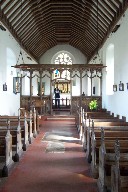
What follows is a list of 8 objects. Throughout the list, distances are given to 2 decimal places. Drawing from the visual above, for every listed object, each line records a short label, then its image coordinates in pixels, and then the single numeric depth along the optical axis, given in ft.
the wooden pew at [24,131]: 18.86
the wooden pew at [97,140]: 12.79
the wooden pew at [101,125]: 15.77
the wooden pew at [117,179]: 7.23
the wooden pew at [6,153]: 12.96
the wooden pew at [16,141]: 15.75
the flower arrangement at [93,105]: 35.13
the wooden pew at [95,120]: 18.57
